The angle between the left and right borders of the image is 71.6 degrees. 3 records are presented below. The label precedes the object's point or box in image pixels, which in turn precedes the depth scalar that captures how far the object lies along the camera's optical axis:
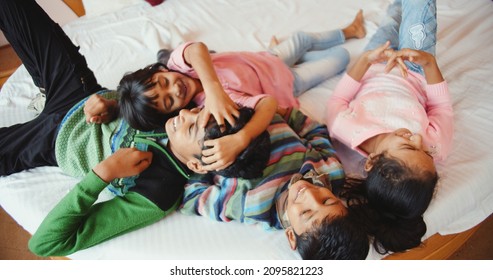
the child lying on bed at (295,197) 0.66
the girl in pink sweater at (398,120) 0.74
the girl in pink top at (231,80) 0.74
